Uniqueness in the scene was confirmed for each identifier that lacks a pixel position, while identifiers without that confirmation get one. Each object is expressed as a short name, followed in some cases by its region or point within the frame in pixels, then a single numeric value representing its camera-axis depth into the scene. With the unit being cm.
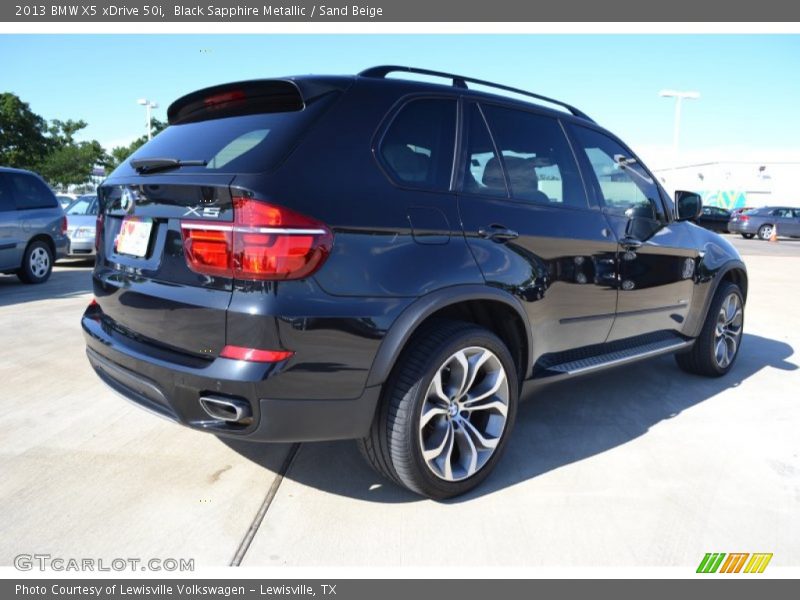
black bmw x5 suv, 206
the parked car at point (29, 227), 807
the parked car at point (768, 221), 2544
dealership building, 3753
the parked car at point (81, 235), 1084
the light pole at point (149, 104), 2945
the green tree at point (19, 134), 2914
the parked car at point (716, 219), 2788
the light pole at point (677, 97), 2803
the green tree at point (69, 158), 4416
